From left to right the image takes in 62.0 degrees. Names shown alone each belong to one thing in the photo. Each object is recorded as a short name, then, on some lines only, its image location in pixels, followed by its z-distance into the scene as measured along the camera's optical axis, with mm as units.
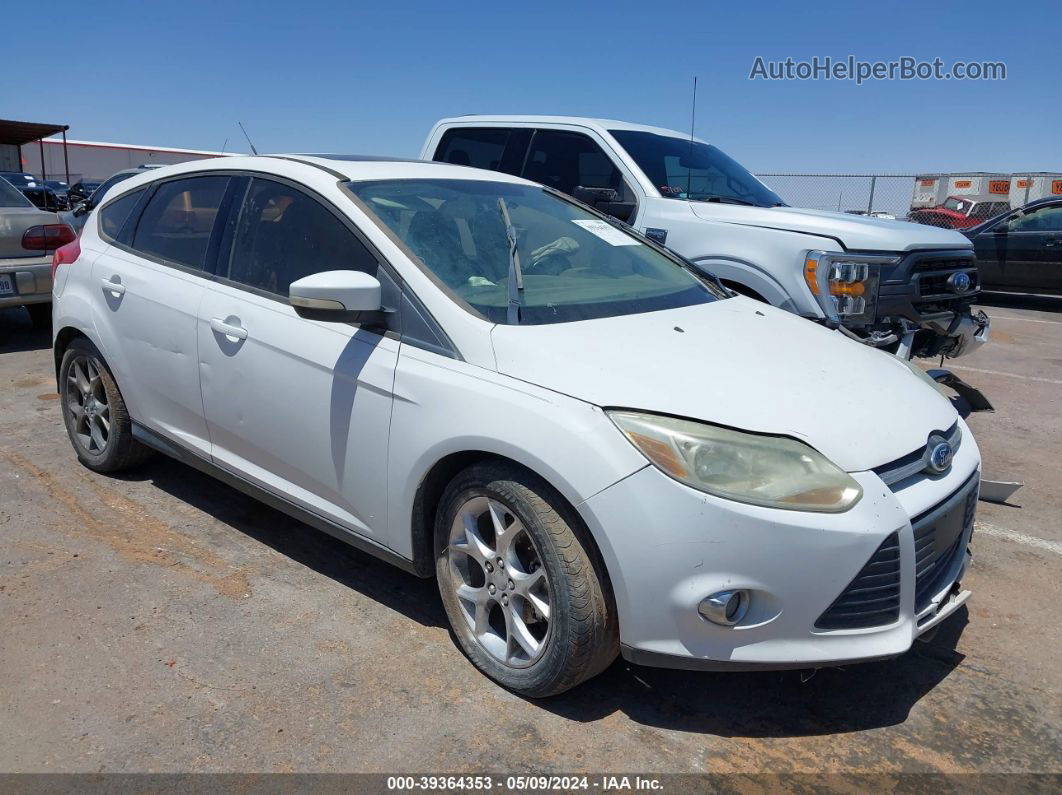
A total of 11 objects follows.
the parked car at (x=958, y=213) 19484
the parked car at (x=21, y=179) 22678
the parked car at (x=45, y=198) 19938
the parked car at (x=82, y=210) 12464
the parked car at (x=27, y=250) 7664
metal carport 17750
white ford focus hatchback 2479
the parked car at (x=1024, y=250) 12766
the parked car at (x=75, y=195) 17914
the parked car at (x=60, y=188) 24066
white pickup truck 5496
